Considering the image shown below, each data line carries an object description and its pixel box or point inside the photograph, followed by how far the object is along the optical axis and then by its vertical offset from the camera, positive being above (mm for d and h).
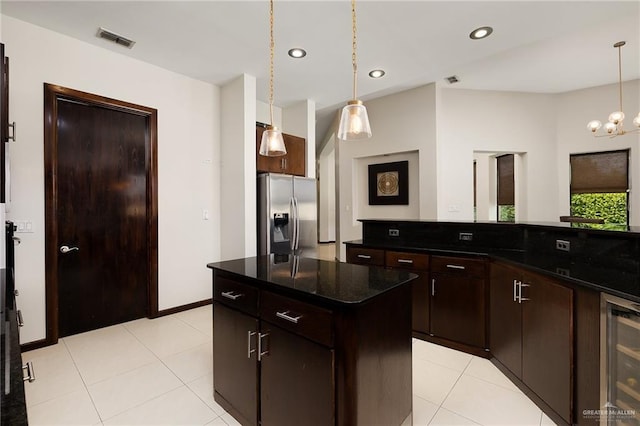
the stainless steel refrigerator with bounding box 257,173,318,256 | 4051 -38
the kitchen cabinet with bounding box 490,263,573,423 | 1732 -817
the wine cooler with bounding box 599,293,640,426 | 1438 -782
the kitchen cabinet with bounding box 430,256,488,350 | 2566 -789
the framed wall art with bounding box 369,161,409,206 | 5746 +560
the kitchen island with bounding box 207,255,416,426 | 1309 -659
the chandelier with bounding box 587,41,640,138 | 4137 +1330
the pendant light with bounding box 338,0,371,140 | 1791 +551
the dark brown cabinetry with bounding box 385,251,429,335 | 2846 -669
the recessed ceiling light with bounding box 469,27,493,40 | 3020 +1831
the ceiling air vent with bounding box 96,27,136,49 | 2932 +1779
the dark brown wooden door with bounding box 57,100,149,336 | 3061 -31
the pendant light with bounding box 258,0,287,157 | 2156 +521
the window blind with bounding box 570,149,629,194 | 5367 +703
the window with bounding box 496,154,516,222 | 6621 +505
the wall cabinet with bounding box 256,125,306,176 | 4125 +773
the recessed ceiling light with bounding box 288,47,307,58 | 3330 +1809
